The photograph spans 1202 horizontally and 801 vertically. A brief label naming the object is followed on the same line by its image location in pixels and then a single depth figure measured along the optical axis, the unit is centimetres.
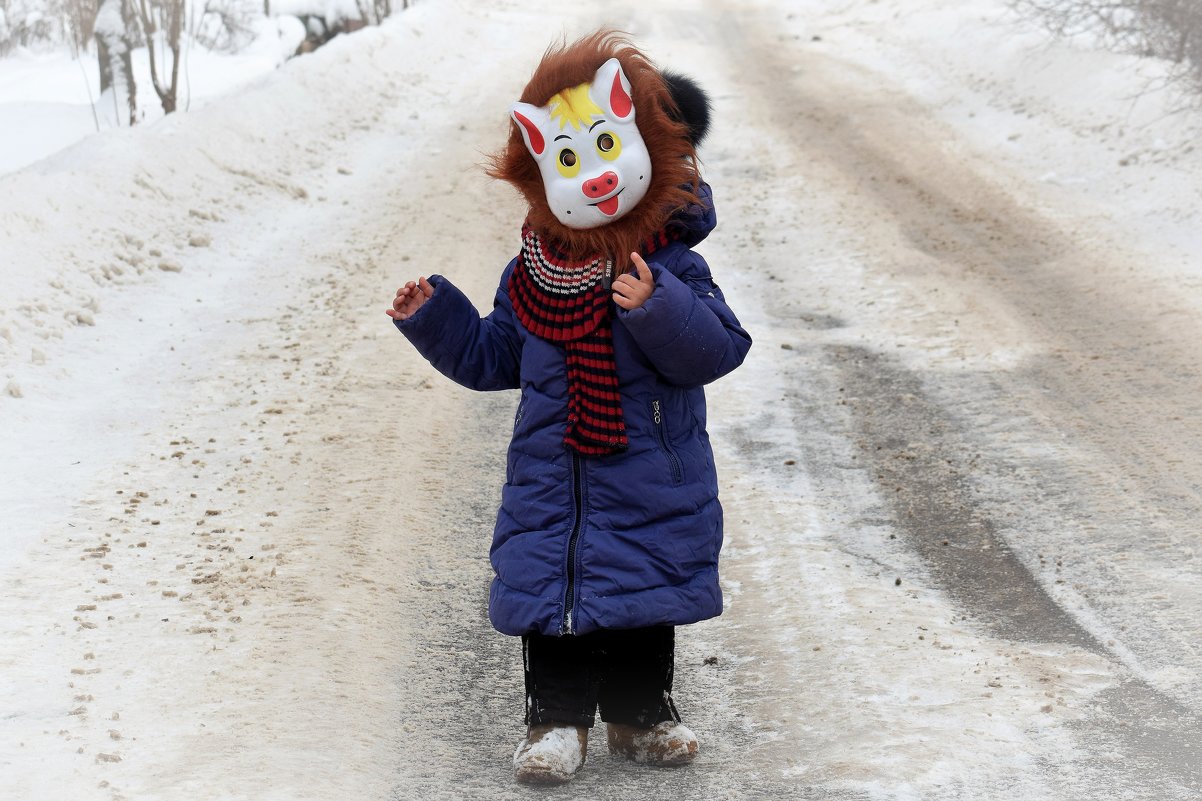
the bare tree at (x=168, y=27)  1374
